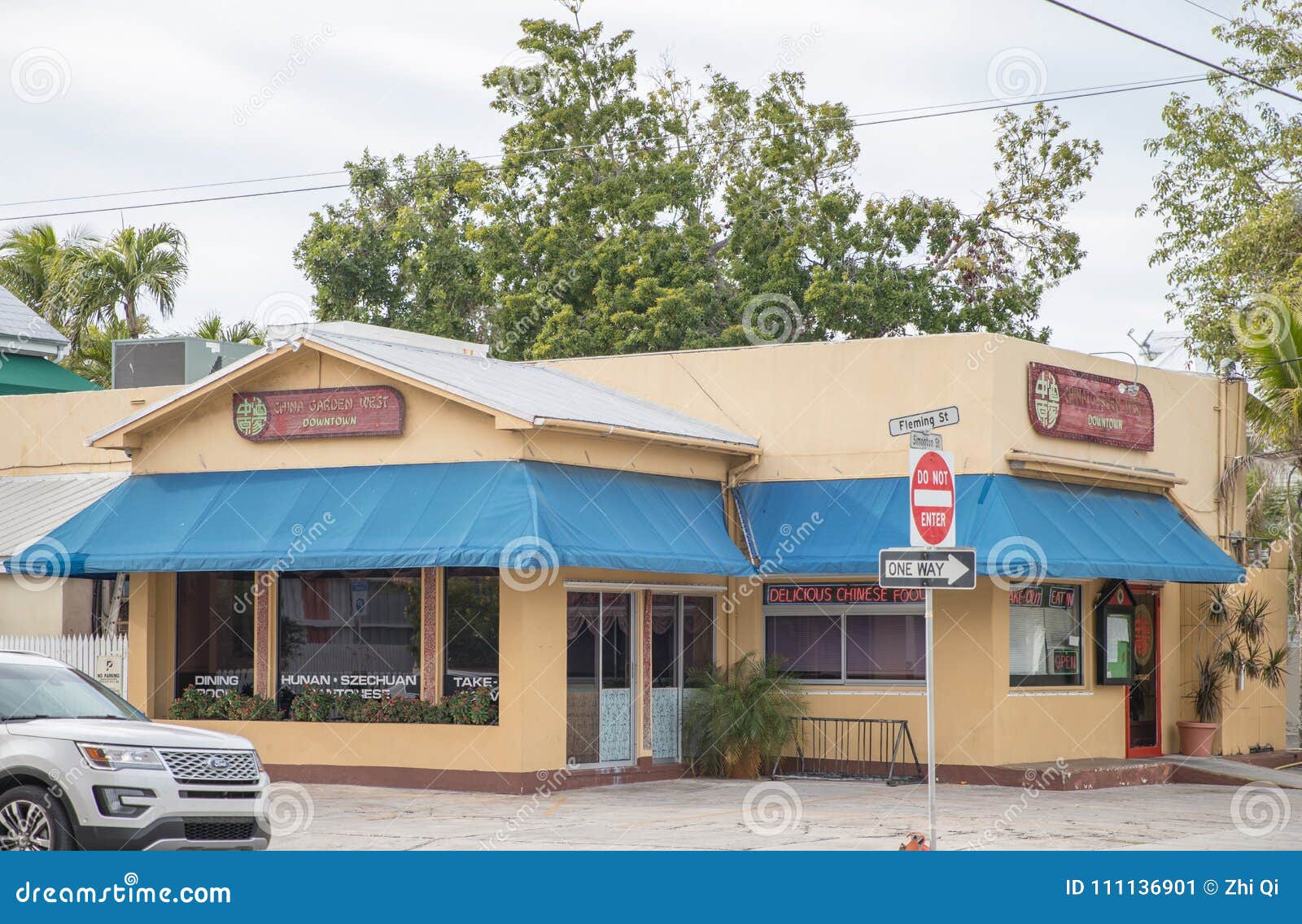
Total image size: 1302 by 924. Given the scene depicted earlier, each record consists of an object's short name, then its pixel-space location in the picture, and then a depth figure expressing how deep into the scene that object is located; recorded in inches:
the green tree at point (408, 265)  1630.2
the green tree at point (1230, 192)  1337.4
